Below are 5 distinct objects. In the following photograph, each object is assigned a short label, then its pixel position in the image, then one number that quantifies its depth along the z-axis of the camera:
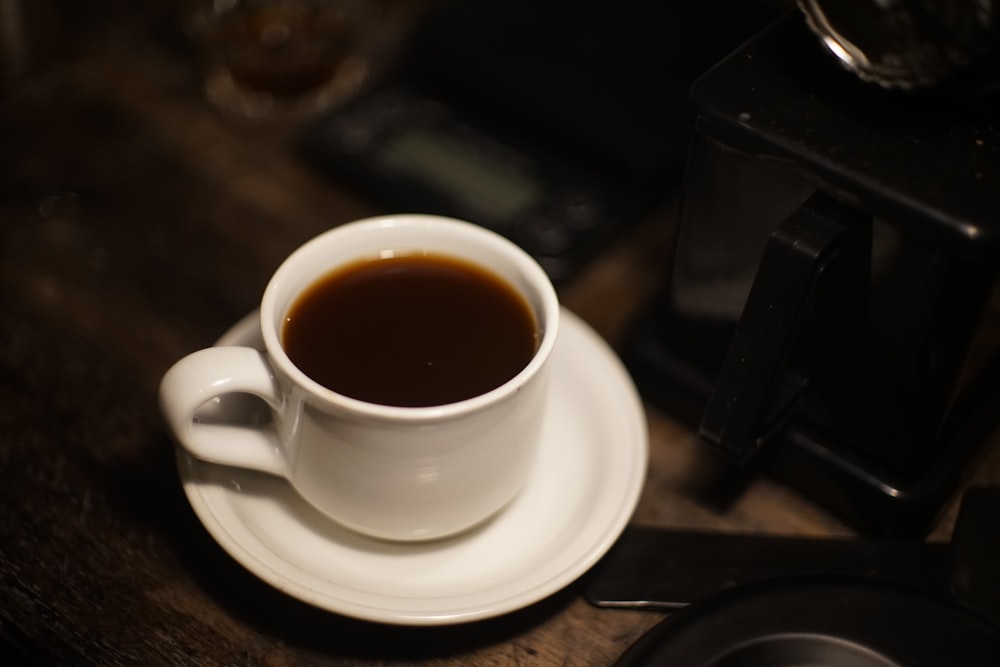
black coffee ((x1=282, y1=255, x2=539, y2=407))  0.56
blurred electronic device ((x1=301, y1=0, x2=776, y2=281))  0.84
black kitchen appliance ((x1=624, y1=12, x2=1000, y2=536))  0.51
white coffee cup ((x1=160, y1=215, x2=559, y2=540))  0.52
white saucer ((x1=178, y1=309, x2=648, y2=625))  0.54
